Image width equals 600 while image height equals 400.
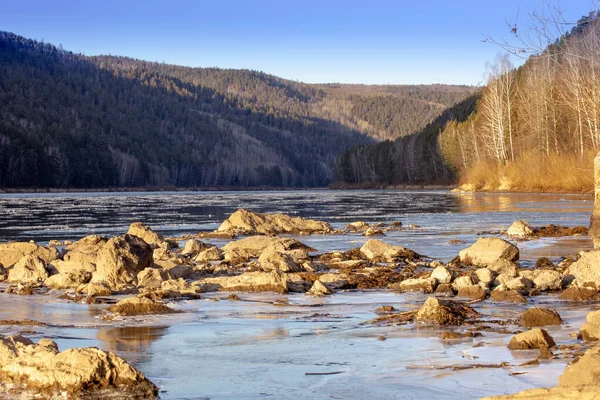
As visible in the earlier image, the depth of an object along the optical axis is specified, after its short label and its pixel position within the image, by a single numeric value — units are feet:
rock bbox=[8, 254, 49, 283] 56.08
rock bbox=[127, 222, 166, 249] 79.25
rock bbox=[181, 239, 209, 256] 72.33
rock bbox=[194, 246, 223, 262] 68.03
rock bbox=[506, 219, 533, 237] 85.64
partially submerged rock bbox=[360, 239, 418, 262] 65.41
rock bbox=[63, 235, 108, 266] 58.54
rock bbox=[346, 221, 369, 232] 103.65
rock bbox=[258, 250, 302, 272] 58.49
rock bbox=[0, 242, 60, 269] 61.67
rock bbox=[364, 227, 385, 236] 93.83
